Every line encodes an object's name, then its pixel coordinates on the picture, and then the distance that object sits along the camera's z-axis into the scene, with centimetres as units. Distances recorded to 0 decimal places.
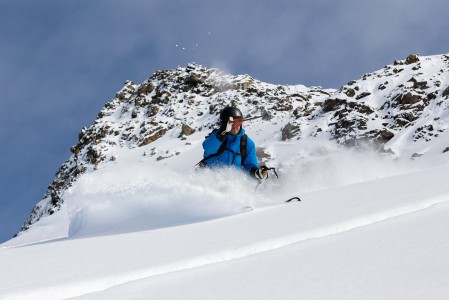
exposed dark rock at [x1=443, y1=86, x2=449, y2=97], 4752
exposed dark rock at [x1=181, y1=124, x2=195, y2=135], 7586
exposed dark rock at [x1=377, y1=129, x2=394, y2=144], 4428
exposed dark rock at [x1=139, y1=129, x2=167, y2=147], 8125
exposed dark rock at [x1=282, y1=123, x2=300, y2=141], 5494
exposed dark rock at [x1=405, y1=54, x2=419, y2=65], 5953
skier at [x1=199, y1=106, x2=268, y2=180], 640
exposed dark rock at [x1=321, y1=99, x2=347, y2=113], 5341
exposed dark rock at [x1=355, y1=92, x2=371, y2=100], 5509
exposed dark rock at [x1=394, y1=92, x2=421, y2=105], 4906
